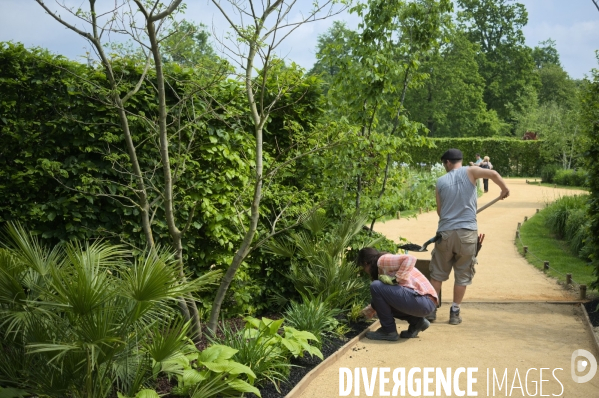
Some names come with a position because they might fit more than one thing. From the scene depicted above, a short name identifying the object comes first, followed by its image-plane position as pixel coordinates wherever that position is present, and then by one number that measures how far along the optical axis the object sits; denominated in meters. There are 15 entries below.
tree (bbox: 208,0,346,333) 5.11
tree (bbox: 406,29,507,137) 48.22
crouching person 6.30
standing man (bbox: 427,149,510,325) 6.90
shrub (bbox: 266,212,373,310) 7.11
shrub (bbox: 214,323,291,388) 4.88
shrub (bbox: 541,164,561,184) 32.53
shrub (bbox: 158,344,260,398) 4.28
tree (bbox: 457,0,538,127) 53.41
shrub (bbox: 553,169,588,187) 28.90
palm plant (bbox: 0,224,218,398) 3.70
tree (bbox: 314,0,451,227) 8.02
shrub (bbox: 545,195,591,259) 12.23
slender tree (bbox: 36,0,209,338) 4.62
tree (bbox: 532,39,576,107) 63.44
